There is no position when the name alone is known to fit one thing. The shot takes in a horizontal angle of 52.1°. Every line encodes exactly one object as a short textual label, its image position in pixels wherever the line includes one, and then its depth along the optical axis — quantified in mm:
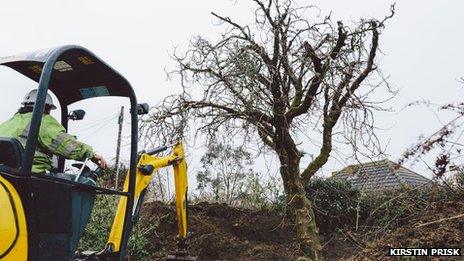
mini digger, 2918
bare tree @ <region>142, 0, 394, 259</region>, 6719
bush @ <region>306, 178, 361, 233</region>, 10281
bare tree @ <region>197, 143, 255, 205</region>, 14109
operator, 3438
